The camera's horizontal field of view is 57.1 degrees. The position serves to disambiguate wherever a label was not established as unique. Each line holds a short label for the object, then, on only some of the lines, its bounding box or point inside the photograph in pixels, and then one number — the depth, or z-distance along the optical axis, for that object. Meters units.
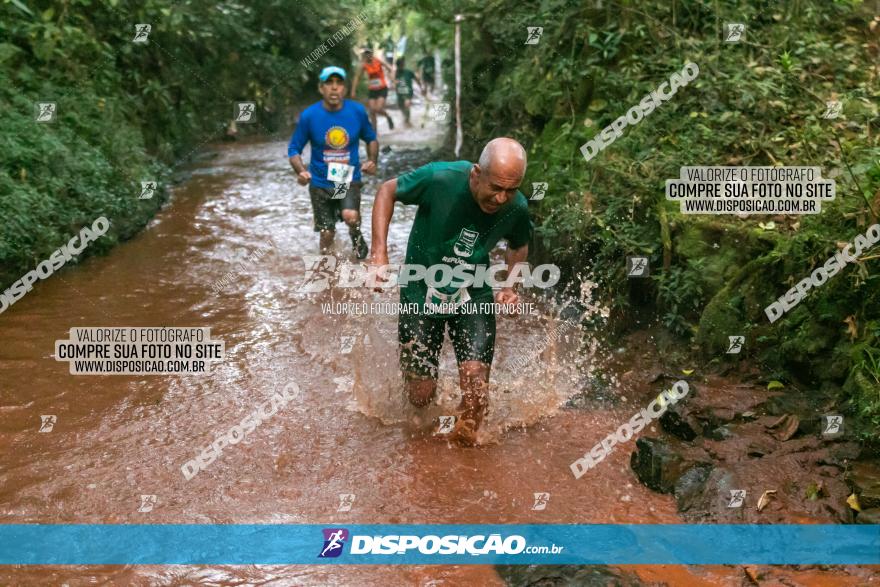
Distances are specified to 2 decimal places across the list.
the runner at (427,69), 22.23
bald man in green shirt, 4.51
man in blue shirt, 7.59
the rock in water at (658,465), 4.42
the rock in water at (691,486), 4.27
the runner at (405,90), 19.20
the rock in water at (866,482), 3.94
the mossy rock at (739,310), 5.46
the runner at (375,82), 15.54
